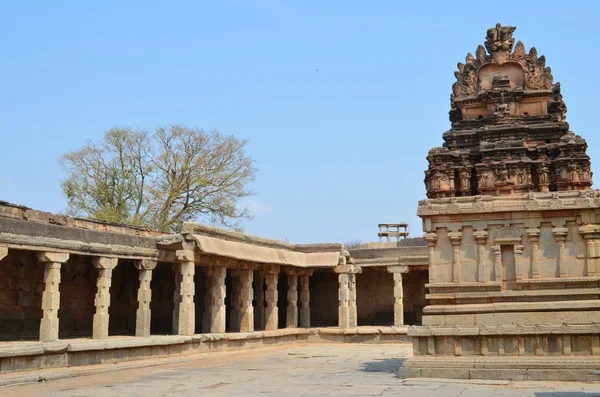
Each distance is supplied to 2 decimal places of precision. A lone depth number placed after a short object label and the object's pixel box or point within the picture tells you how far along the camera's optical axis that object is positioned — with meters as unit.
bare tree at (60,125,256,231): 33.75
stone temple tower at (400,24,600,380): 12.07
